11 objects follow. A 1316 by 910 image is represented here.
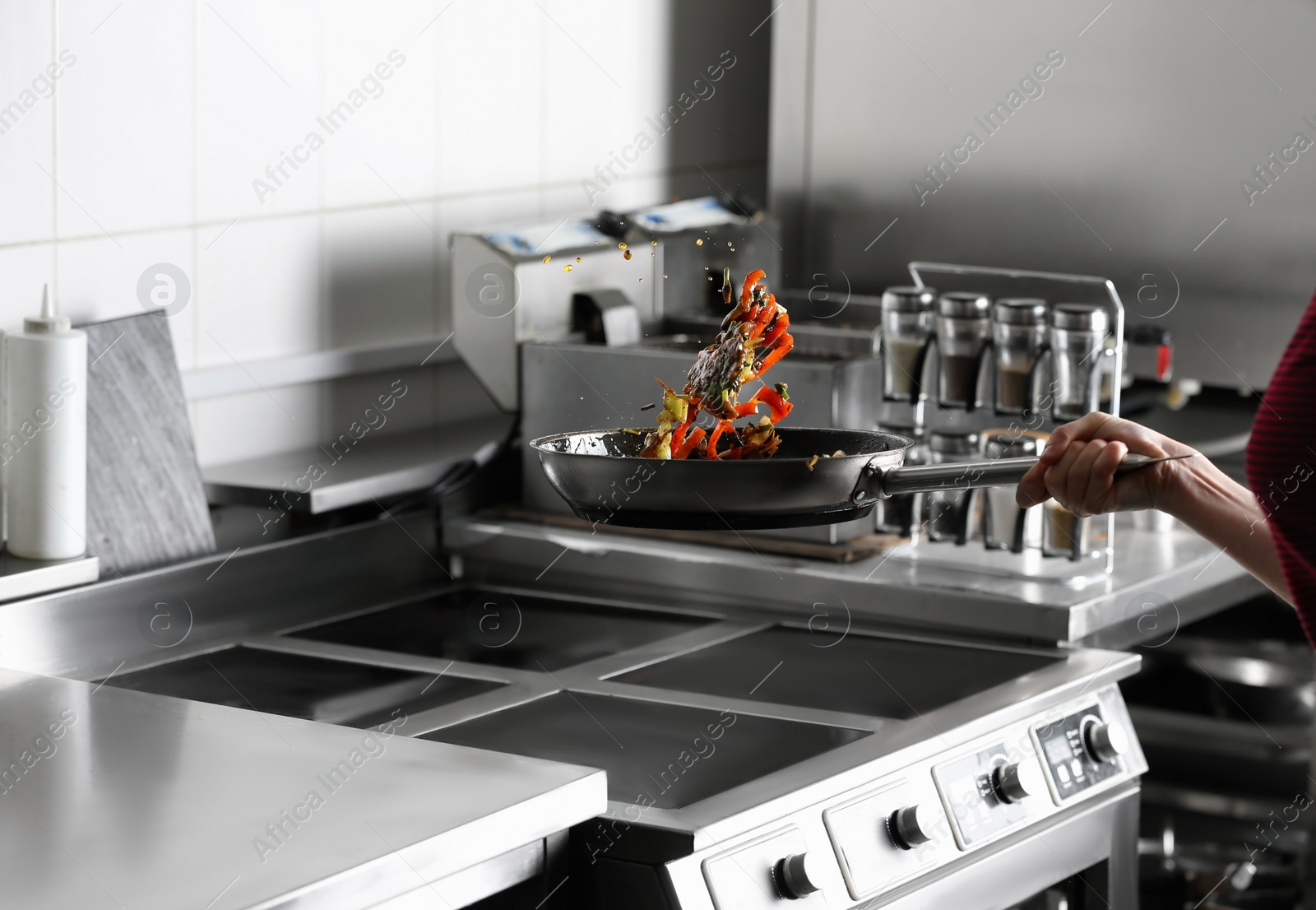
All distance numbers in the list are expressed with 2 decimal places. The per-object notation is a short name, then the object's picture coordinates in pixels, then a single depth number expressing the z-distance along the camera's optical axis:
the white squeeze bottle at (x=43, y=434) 3.19
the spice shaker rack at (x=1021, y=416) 3.42
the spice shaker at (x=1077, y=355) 3.40
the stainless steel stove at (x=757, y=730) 2.94
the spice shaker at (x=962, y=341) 3.46
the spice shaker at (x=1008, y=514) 3.43
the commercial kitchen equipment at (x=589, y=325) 3.42
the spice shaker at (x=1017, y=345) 3.44
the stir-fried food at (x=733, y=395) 2.90
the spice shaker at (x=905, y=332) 3.51
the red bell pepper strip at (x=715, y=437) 2.88
